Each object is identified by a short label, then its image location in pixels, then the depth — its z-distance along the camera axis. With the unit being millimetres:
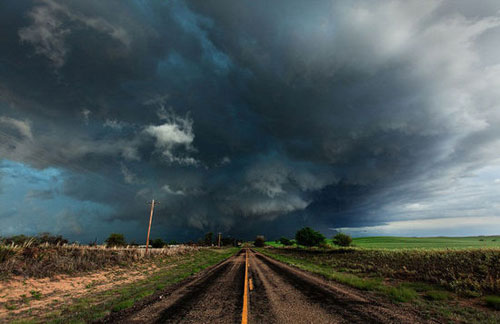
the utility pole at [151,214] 34000
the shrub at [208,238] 131100
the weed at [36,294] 11300
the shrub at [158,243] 69612
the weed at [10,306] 9480
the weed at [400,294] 9766
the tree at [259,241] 156200
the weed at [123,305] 8492
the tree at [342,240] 73188
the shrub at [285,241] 137950
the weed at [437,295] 10595
